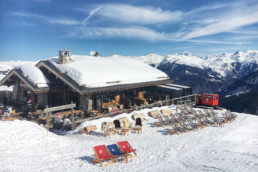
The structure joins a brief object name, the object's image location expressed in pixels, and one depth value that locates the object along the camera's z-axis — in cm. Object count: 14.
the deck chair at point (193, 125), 1518
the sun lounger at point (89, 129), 1489
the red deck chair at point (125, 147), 1023
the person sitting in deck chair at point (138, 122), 1554
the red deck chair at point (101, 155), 948
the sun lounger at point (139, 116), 1794
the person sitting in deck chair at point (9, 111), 1743
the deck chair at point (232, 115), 1775
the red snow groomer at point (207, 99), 2275
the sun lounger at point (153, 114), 1901
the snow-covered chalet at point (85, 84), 1995
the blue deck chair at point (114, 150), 998
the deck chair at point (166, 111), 2014
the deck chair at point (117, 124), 1517
